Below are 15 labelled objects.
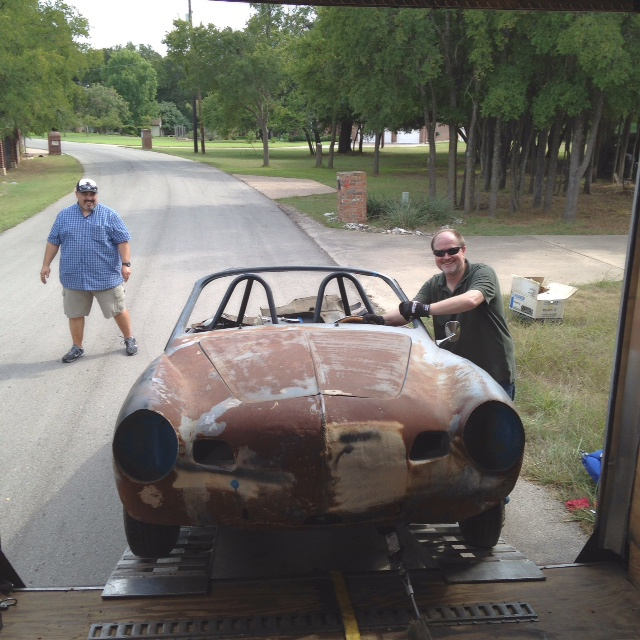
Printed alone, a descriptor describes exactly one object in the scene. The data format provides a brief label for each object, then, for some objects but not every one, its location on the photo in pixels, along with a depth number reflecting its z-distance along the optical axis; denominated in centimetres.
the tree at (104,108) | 8719
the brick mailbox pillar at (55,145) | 4636
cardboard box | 873
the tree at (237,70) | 3741
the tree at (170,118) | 9506
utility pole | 5116
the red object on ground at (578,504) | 456
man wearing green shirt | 448
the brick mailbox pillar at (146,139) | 5778
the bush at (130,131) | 9025
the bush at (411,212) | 1775
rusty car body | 290
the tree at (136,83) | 9456
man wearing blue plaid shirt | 728
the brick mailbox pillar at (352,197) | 1791
